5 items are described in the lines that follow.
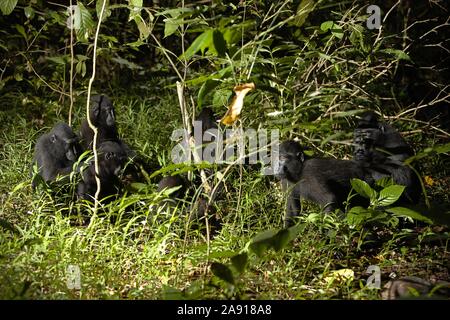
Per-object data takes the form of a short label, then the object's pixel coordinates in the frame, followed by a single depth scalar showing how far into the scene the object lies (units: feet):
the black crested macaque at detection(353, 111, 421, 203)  16.69
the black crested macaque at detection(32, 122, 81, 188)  17.83
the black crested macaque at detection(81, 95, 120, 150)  19.26
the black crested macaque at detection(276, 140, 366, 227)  16.01
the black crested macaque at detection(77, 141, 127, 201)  17.21
